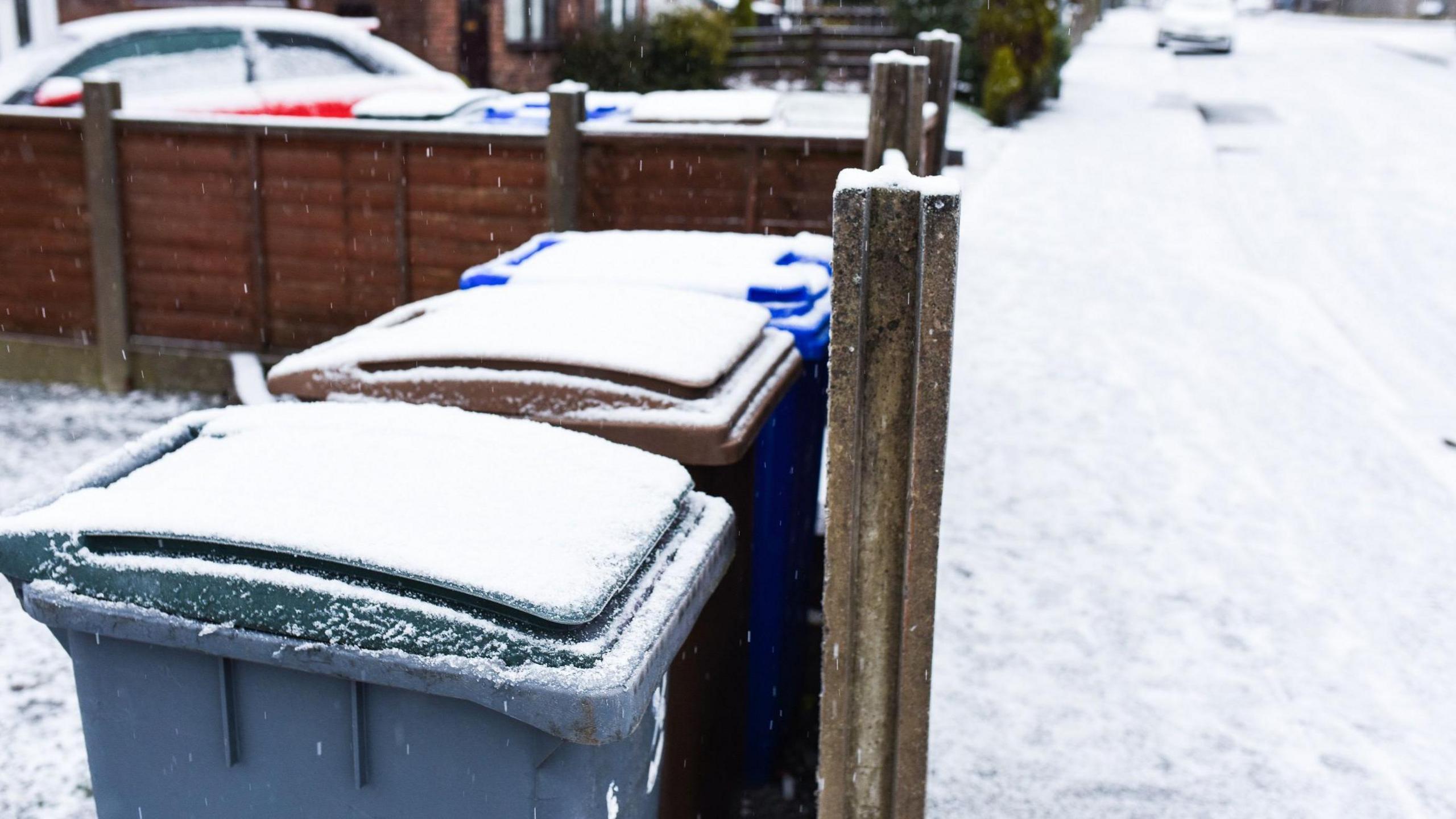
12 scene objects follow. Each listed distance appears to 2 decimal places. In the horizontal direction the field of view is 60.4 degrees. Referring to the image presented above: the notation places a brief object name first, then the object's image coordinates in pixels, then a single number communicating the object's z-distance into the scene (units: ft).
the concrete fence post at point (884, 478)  5.94
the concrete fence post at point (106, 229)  20.30
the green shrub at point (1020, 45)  57.67
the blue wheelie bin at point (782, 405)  9.87
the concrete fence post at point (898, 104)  15.66
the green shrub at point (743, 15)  76.28
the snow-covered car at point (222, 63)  22.86
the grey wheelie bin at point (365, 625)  5.71
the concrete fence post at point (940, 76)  19.12
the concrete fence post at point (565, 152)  18.60
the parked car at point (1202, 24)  89.66
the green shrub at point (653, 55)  56.29
